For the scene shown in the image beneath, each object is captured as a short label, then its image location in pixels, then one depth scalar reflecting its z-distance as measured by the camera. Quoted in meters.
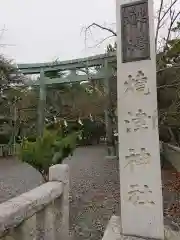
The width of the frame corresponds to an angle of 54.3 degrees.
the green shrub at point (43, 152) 3.03
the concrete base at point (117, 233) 1.45
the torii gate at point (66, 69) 6.94
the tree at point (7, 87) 8.03
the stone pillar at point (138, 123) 1.43
